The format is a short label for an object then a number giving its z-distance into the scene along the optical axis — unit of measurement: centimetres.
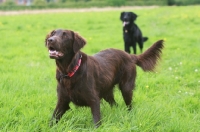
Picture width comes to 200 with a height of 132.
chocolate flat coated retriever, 687
